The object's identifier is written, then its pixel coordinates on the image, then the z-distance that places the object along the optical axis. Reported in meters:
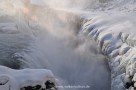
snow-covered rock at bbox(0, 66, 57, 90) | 9.30
